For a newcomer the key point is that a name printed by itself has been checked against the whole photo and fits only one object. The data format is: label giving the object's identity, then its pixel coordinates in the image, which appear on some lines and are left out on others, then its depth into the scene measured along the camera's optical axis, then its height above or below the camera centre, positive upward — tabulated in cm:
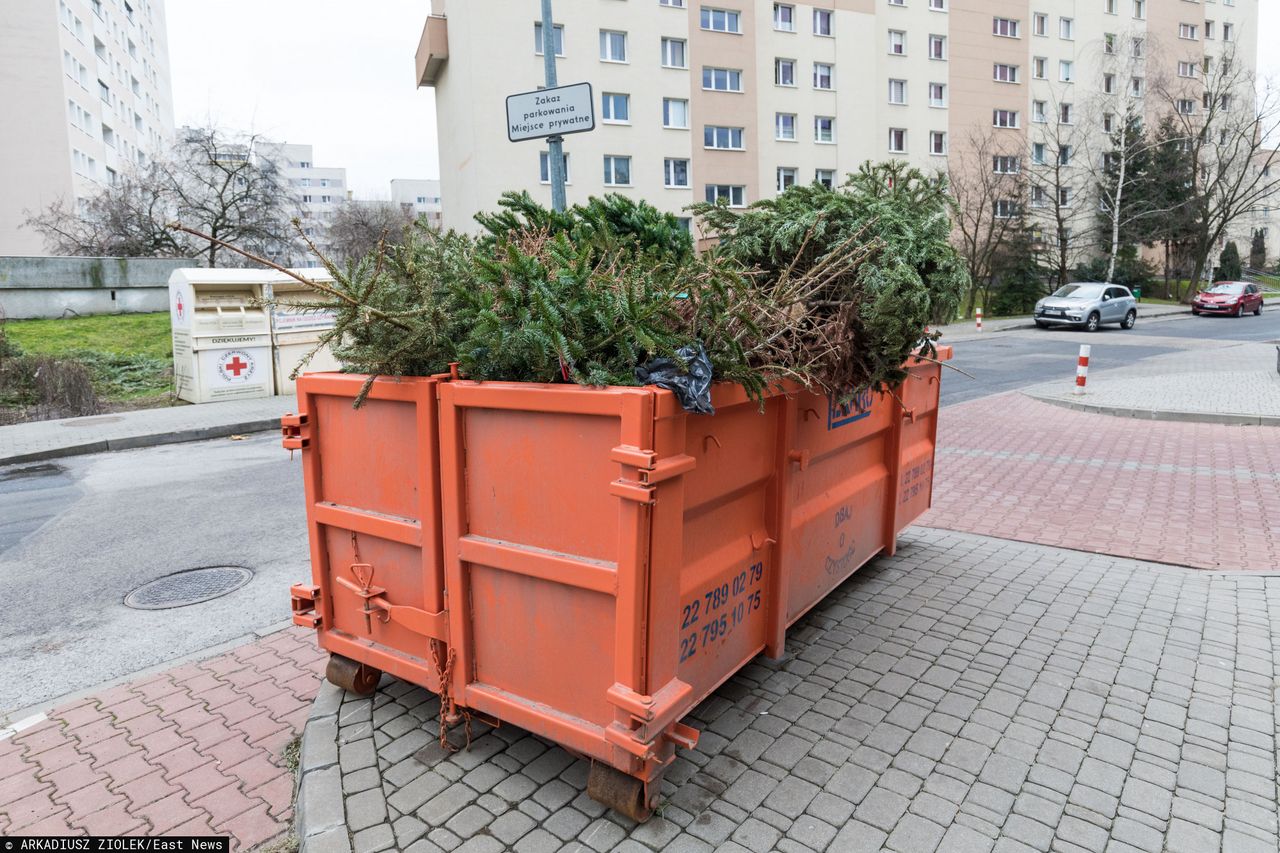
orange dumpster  265 -87
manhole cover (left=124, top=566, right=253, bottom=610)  523 -179
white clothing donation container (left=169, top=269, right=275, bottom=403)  1334 -18
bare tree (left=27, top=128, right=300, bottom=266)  2442 +369
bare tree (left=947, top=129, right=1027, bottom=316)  3619 +573
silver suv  2797 +25
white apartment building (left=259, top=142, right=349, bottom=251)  11607 +2260
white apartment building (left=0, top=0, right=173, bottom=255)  4006 +1218
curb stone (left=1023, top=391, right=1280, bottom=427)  1077 -145
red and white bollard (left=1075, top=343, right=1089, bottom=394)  1303 -94
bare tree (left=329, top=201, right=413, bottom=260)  4268 +578
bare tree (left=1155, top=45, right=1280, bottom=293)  3972 +873
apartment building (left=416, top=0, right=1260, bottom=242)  3409 +1158
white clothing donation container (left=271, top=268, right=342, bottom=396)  1407 -16
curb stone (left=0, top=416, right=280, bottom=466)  1018 -159
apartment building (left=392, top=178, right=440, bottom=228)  10588 +1767
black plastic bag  264 -20
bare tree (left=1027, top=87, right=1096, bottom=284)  3941 +700
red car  3409 +56
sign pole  688 +156
